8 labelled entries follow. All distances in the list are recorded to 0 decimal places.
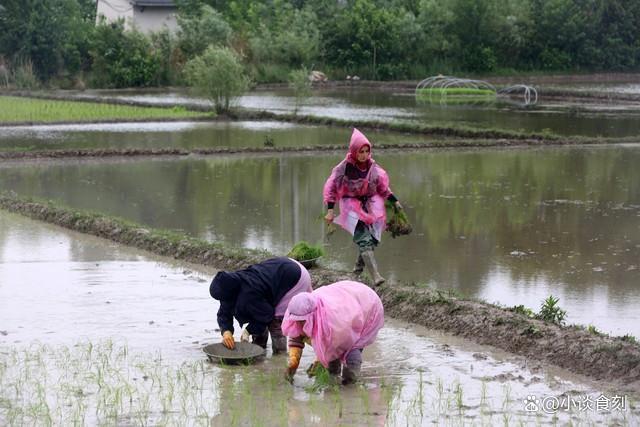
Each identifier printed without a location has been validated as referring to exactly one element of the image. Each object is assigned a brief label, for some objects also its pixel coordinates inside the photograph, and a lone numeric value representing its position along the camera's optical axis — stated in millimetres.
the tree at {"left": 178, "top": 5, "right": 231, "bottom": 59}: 67585
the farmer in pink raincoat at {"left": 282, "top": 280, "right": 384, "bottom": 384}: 8767
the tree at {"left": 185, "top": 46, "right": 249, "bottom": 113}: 40817
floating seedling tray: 9630
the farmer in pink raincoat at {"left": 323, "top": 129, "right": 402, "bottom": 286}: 12197
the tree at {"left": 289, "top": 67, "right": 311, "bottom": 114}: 42069
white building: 78605
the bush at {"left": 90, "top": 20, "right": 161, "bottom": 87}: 63243
